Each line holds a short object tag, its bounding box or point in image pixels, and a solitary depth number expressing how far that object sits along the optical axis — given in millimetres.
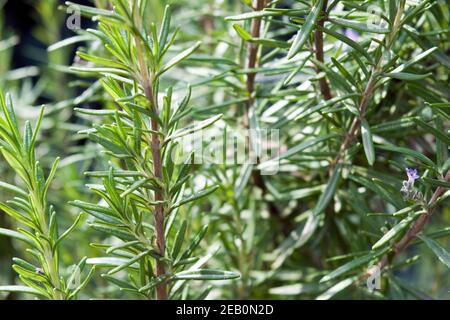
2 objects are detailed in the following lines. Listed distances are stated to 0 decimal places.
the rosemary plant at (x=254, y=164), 493
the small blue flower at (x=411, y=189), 500
